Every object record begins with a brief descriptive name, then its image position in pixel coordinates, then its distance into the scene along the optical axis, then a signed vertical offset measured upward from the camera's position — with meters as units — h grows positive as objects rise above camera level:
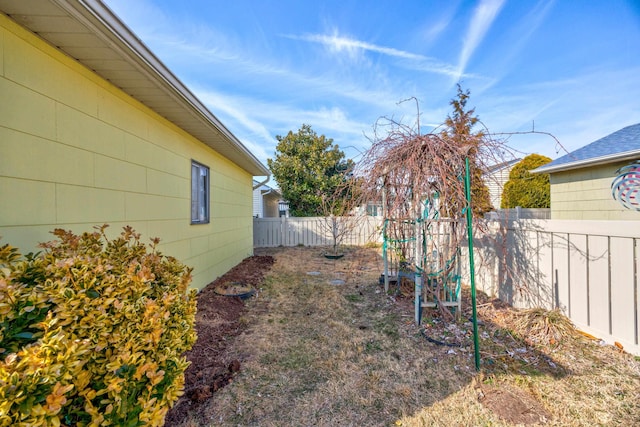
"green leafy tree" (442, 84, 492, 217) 3.05 +0.48
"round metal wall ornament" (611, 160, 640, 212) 5.04 +0.40
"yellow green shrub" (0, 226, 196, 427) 0.92 -0.53
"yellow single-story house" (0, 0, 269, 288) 1.82 +0.82
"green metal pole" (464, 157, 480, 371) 2.57 -0.36
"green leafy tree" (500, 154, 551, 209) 10.84 +0.82
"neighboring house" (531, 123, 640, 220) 5.39 +0.72
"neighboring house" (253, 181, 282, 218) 15.86 +0.74
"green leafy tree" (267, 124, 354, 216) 12.91 +2.11
